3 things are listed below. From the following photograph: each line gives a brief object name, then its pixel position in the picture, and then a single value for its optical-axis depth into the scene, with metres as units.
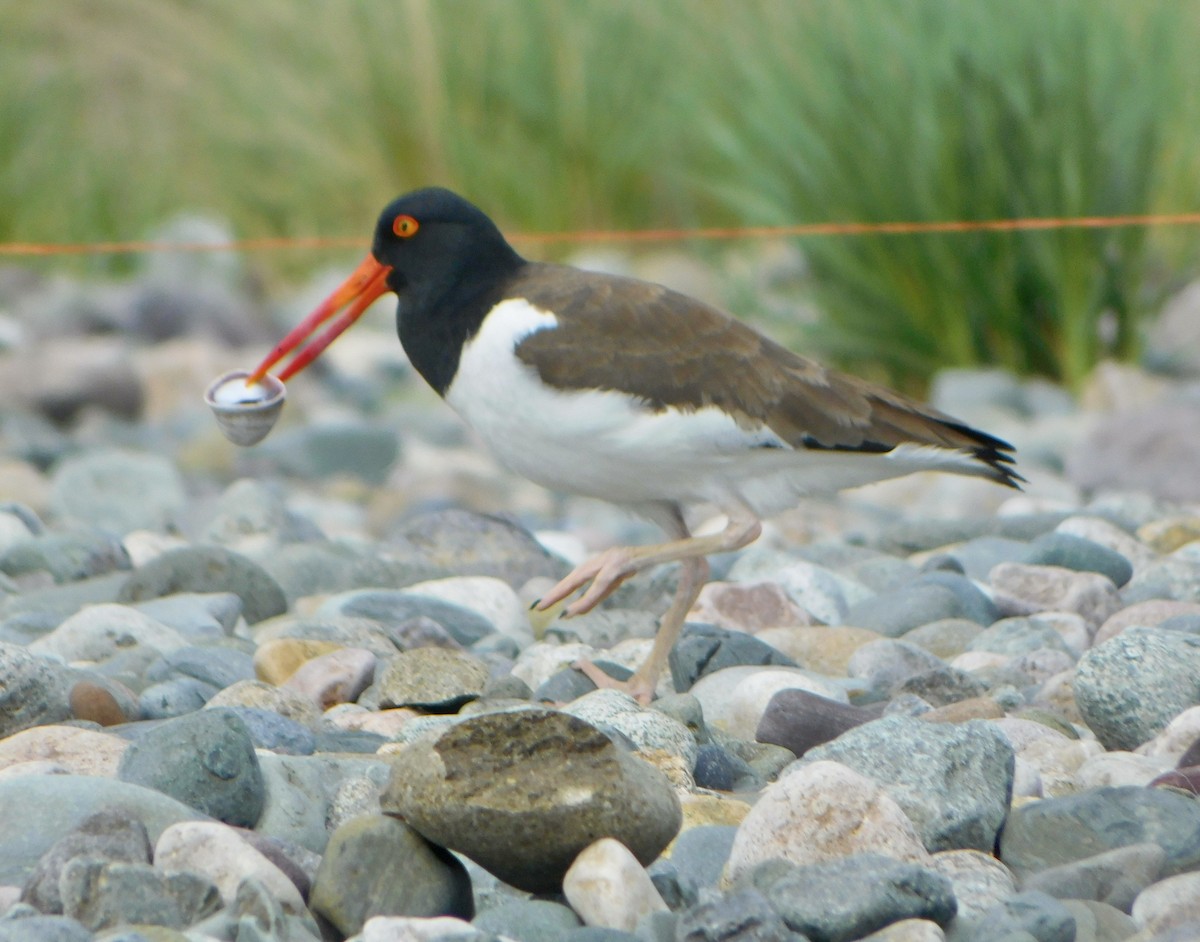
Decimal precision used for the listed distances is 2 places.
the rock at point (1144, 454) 13.16
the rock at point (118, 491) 12.93
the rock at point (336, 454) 15.93
